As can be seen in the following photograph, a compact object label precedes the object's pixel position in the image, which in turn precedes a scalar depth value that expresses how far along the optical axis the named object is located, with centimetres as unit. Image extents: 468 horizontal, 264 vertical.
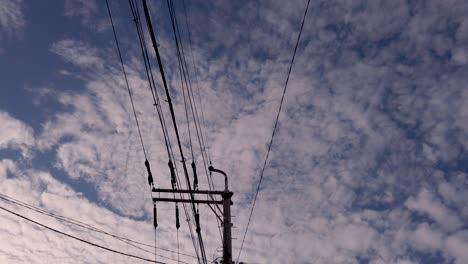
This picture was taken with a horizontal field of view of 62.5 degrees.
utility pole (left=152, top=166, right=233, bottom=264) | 1348
